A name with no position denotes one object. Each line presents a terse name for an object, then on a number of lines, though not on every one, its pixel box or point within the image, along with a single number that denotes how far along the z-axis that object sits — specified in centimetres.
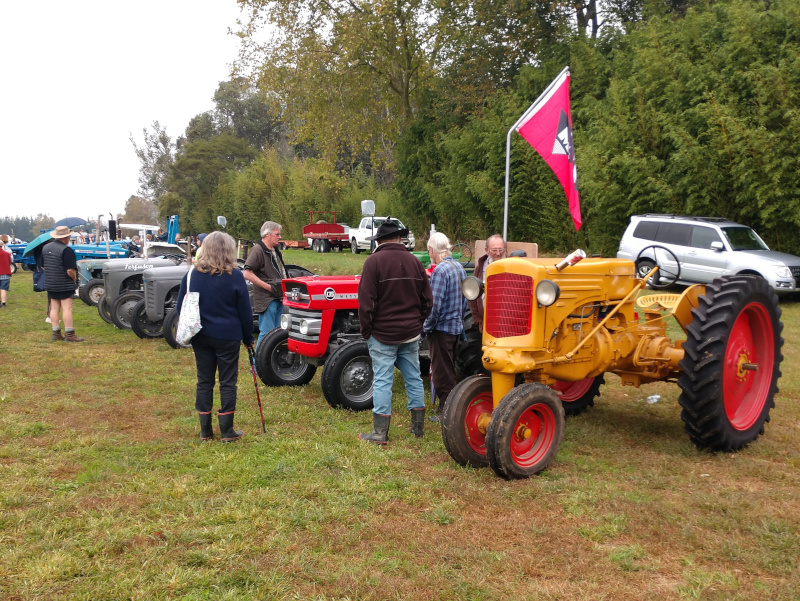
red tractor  599
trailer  3072
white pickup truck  2884
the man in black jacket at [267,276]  717
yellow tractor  434
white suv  1204
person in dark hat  498
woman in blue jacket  503
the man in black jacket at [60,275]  943
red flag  770
